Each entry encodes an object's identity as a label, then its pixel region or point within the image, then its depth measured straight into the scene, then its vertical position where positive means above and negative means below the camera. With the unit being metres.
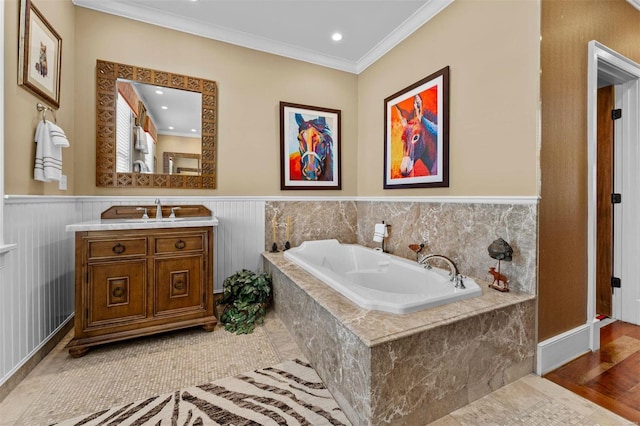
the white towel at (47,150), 1.76 +0.38
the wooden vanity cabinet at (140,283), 1.88 -0.53
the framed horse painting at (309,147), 3.09 +0.75
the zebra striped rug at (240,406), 1.34 -1.01
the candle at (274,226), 3.04 -0.17
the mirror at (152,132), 2.41 +0.73
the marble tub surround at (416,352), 1.20 -0.70
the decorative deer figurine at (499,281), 1.75 -0.45
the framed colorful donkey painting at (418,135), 2.32 +0.72
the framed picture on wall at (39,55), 1.64 +1.01
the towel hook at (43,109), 1.81 +0.67
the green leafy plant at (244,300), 2.32 -0.83
